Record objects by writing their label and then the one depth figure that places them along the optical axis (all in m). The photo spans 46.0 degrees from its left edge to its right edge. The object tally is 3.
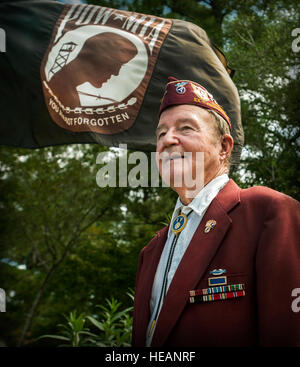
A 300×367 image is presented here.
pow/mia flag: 3.33
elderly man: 1.25
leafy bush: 3.78
